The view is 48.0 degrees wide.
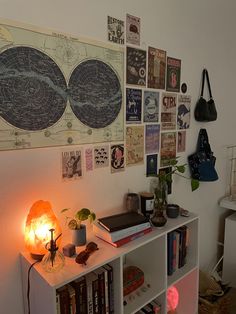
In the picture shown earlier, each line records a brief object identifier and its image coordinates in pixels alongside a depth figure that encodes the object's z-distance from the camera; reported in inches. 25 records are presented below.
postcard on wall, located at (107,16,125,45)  53.0
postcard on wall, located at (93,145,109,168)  54.0
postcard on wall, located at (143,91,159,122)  62.2
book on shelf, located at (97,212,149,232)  49.2
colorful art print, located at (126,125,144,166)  59.7
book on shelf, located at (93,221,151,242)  47.8
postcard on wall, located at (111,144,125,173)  57.1
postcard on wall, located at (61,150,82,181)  49.4
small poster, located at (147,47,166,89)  61.9
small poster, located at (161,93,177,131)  66.6
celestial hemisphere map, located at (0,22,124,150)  41.7
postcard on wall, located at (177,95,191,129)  70.9
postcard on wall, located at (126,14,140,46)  56.1
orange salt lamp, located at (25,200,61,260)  43.3
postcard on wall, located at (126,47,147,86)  57.4
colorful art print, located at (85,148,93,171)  52.5
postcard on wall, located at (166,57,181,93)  66.4
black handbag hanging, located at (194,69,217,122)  74.0
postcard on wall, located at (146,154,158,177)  64.9
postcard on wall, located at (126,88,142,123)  58.4
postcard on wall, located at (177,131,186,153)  72.0
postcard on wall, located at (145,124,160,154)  63.9
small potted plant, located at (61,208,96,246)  46.9
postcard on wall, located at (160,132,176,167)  68.0
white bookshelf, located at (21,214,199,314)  39.8
